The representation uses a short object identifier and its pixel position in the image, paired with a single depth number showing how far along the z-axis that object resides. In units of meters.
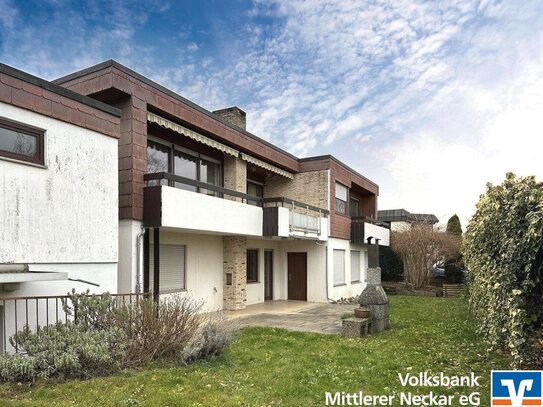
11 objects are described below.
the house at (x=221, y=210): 10.73
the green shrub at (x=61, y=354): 6.03
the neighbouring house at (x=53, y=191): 7.09
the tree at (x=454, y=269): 24.77
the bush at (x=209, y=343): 7.37
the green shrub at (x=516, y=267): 5.81
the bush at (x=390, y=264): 29.45
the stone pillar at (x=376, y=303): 11.17
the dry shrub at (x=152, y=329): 7.17
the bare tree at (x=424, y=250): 24.06
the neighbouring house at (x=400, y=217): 31.73
